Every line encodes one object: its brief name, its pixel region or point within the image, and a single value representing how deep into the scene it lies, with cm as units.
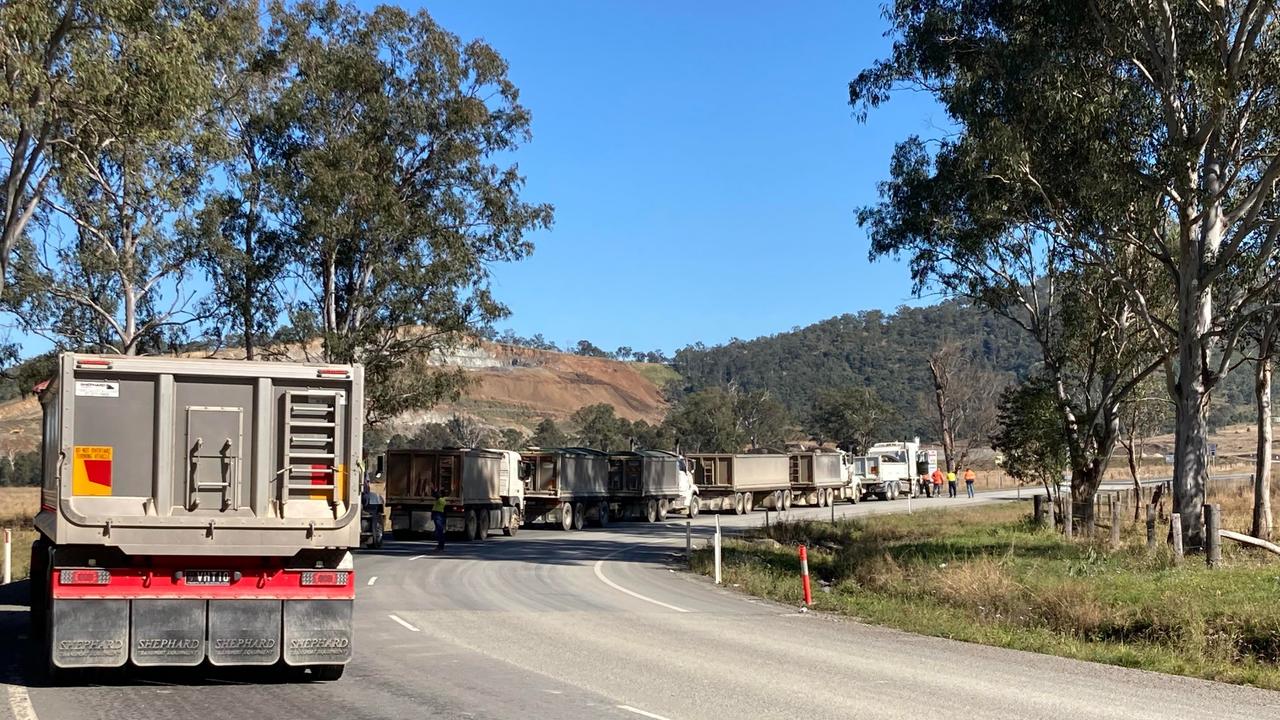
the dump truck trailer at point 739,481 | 5328
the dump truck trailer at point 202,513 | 1046
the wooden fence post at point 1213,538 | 2030
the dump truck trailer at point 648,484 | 4634
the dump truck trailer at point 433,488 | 3428
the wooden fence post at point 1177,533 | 2106
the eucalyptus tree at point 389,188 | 4119
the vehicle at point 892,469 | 6712
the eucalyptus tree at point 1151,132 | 2314
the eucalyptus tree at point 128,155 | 2312
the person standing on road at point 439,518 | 3112
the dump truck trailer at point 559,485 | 4097
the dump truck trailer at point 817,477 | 5978
